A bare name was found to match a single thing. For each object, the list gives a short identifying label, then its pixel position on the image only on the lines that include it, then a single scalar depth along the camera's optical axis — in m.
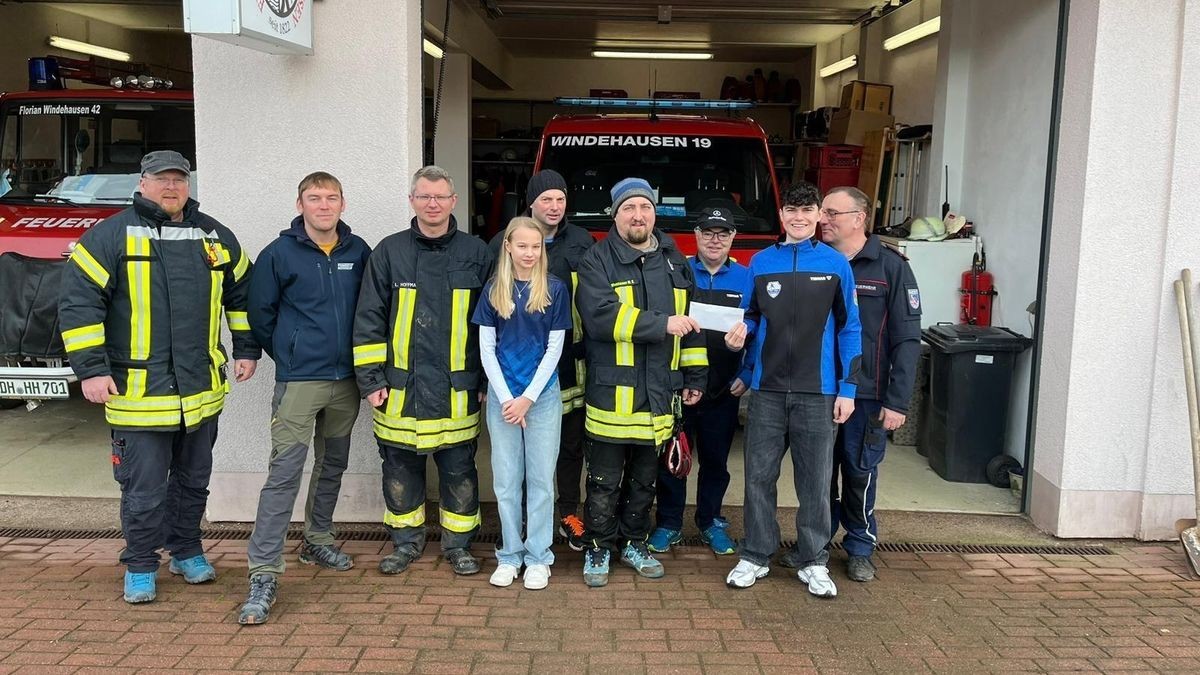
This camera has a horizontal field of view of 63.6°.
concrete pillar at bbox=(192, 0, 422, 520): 5.06
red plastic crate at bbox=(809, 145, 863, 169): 11.02
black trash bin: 6.30
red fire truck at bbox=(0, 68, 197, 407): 7.23
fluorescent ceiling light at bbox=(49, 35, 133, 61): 12.90
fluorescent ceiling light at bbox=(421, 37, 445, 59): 10.09
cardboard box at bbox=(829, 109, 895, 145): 11.04
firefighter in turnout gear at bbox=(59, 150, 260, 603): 4.09
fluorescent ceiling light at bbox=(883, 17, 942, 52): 10.15
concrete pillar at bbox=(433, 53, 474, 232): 11.62
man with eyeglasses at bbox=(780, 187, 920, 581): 4.55
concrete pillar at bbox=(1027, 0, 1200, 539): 5.05
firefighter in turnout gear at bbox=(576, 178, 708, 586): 4.37
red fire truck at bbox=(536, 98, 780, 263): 7.24
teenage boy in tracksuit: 4.38
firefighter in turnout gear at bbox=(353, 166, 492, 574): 4.44
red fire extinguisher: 6.98
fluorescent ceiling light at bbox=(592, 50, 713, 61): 16.11
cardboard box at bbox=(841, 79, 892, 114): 11.46
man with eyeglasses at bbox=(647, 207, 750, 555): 4.71
